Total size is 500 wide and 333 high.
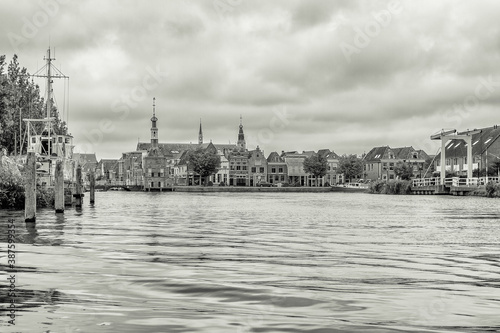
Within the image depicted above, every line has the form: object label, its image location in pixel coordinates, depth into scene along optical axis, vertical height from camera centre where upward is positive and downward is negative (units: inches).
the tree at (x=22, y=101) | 2748.5 +384.6
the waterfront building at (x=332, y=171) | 7372.1 +121.6
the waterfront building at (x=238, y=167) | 7007.9 +161.4
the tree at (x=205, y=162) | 6451.8 +198.1
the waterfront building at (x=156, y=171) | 7032.5 +120.2
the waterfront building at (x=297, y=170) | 7194.9 +131.4
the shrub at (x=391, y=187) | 4064.5 -35.0
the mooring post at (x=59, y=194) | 1418.7 -26.9
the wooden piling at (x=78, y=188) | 1779.0 -16.9
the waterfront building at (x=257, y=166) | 7007.9 +172.1
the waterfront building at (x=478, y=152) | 4212.6 +210.3
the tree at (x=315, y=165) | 6766.7 +175.7
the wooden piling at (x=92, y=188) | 2216.4 -21.6
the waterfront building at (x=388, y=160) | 6643.7 +226.3
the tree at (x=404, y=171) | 6077.8 +102.1
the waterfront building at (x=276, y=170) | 7112.7 +130.2
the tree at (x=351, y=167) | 6899.6 +158.7
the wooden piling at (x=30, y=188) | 1018.7 -9.7
